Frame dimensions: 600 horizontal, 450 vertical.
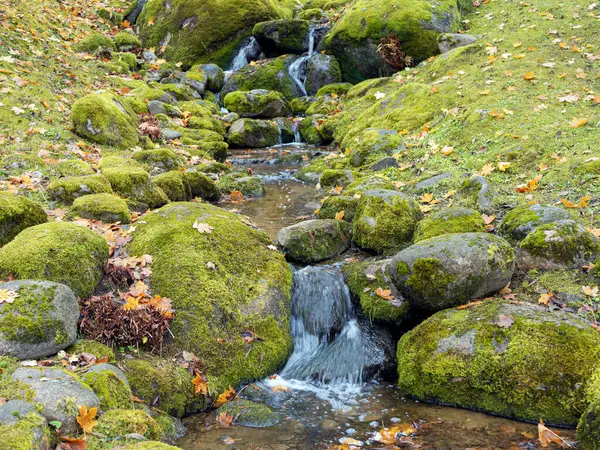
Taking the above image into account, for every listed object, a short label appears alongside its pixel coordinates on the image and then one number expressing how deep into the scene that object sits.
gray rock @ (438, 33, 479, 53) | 14.18
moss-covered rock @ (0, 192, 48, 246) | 5.48
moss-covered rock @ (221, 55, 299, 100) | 18.14
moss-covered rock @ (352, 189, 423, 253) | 7.02
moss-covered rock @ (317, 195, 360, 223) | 8.00
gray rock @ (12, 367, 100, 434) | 3.43
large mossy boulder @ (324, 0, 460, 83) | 15.47
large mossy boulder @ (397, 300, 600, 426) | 4.54
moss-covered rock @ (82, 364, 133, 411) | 3.91
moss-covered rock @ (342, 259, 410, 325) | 5.98
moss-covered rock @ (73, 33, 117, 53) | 16.37
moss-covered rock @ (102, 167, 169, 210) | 8.00
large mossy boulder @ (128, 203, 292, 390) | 5.24
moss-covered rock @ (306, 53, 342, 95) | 17.62
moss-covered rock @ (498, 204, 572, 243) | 5.95
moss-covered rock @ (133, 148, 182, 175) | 10.02
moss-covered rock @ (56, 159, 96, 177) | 8.08
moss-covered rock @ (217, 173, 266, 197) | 10.52
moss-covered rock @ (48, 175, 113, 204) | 7.09
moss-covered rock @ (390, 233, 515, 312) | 5.36
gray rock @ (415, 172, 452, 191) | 8.13
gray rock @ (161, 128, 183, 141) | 12.67
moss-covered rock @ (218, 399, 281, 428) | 4.59
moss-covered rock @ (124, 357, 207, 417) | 4.50
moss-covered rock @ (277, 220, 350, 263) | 7.12
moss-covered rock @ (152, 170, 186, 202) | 8.87
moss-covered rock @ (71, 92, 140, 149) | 10.07
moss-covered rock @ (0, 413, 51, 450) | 2.93
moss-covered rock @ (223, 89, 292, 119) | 16.30
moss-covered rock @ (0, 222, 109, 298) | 4.87
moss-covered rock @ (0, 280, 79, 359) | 4.14
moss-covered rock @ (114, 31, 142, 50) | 18.69
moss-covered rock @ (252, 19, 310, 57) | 18.97
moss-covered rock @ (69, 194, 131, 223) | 6.53
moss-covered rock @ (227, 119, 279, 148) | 14.65
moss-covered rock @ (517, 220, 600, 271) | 5.55
